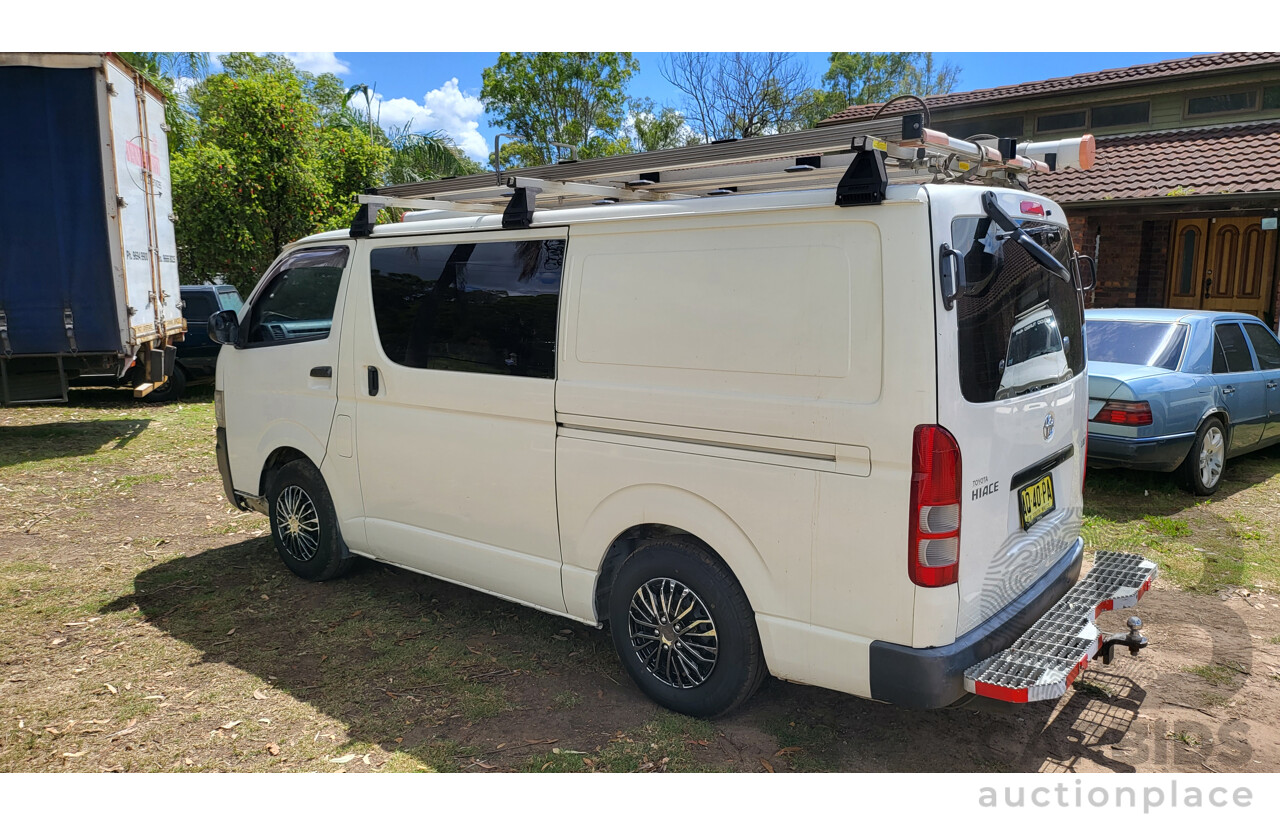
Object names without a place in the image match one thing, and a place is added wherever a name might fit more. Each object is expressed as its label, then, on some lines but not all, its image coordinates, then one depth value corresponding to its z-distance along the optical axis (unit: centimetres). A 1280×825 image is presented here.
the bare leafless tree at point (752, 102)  3209
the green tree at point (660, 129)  3506
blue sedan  654
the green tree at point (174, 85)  2159
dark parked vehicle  1312
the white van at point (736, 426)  298
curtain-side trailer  895
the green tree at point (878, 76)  4216
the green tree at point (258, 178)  1454
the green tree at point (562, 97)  3441
